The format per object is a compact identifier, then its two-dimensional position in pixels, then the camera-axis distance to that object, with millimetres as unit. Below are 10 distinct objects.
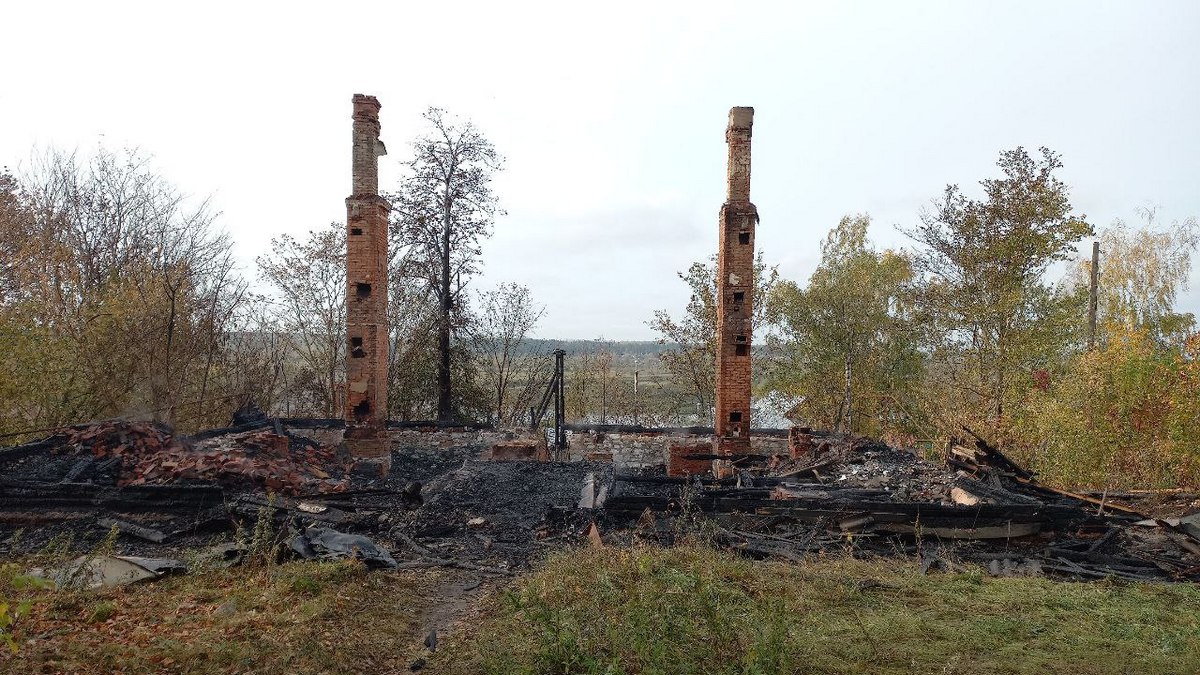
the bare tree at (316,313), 22062
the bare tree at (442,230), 21000
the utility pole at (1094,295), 22370
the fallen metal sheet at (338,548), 7414
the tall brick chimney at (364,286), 13641
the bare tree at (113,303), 14312
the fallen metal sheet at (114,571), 6332
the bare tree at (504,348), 23156
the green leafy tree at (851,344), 26547
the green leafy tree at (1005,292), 19547
